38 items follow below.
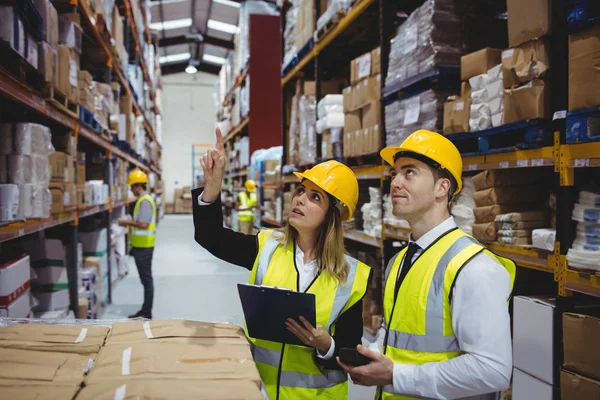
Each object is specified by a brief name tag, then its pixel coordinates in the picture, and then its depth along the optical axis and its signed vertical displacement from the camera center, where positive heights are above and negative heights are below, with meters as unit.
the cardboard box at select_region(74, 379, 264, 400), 1.26 -0.51
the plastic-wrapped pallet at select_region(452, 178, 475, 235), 3.60 -0.12
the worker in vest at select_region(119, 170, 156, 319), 6.06 -0.62
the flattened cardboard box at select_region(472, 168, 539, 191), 3.30 +0.08
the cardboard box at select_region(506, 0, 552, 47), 2.78 +0.96
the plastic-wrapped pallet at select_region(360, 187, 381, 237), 5.02 -0.25
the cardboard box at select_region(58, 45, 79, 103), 4.02 +0.97
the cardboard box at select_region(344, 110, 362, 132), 5.31 +0.73
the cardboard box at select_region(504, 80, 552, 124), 2.79 +0.49
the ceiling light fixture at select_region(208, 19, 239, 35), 21.93 +7.18
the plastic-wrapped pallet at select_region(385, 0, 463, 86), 3.91 +1.20
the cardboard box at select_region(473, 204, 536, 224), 3.25 -0.13
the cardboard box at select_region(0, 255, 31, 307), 3.11 -0.58
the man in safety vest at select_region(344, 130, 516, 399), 1.60 -0.38
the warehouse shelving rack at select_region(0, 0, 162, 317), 2.99 +0.57
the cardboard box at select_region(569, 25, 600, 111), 2.44 +0.59
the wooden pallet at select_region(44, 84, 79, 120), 3.69 +0.73
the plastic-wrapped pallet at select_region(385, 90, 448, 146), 3.97 +0.62
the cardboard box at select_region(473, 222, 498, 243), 3.24 -0.27
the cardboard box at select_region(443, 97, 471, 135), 3.48 +0.52
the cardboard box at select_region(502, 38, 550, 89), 2.81 +0.73
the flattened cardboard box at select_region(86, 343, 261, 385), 1.40 -0.51
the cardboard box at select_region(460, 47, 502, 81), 3.38 +0.87
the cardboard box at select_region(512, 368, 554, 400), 2.73 -1.10
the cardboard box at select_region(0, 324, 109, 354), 1.60 -0.49
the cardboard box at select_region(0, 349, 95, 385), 1.36 -0.50
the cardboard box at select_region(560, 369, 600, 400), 2.43 -0.97
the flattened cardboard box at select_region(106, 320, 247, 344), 1.71 -0.50
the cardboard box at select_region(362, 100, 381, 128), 4.83 +0.73
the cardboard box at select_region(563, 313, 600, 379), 2.46 -0.76
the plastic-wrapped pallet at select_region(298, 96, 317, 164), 6.63 +0.81
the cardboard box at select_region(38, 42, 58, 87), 3.51 +0.90
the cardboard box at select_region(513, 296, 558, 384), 2.72 -0.82
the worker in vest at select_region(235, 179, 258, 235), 12.18 -0.47
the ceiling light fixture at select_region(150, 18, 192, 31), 21.68 +7.16
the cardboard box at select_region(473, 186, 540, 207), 3.27 -0.04
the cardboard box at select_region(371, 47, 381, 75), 4.87 +1.25
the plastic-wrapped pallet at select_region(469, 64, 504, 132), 3.14 +0.57
